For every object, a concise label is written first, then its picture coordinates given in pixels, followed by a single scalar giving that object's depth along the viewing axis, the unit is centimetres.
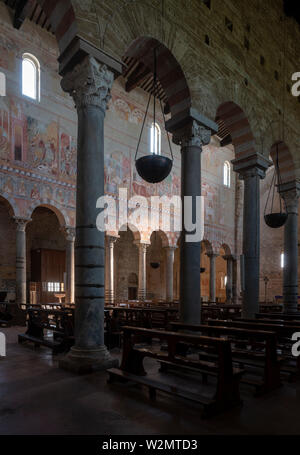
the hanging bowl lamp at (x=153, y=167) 686
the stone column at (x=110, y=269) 1666
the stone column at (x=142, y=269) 1809
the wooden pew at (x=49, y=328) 654
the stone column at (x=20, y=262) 1297
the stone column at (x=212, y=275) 2155
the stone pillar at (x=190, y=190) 683
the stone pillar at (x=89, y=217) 507
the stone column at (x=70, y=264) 1457
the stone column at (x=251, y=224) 882
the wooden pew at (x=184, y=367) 361
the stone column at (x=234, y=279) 2378
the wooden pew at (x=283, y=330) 506
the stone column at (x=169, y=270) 1901
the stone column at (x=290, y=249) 1070
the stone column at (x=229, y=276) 2289
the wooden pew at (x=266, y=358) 431
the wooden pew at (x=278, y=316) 748
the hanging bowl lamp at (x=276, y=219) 1019
